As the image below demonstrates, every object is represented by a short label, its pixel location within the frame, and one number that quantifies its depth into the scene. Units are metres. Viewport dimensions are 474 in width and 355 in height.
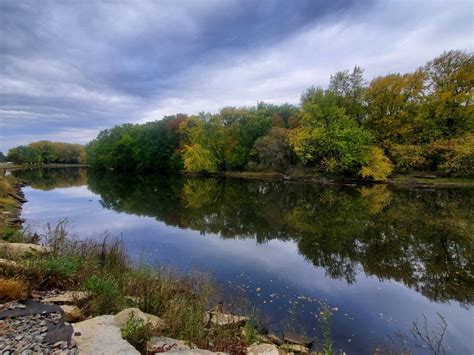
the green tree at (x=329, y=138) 38.91
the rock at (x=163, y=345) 4.21
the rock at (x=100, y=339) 3.90
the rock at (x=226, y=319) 6.24
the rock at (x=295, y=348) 5.77
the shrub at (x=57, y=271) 5.92
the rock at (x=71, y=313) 4.64
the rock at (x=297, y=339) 6.21
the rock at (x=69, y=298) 5.07
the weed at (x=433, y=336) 6.19
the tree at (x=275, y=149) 45.84
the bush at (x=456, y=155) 32.75
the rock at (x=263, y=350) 5.11
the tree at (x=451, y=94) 36.81
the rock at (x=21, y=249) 6.76
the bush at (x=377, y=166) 37.25
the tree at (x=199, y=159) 54.53
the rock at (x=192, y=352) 4.09
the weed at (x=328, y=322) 6.34
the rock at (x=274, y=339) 6.21
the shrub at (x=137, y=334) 4.27
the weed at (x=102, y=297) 5.25
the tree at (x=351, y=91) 43.22
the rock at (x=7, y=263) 5.57
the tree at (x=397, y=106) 39.56
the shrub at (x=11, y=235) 10.05
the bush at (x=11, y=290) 4.70
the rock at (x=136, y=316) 4.65
